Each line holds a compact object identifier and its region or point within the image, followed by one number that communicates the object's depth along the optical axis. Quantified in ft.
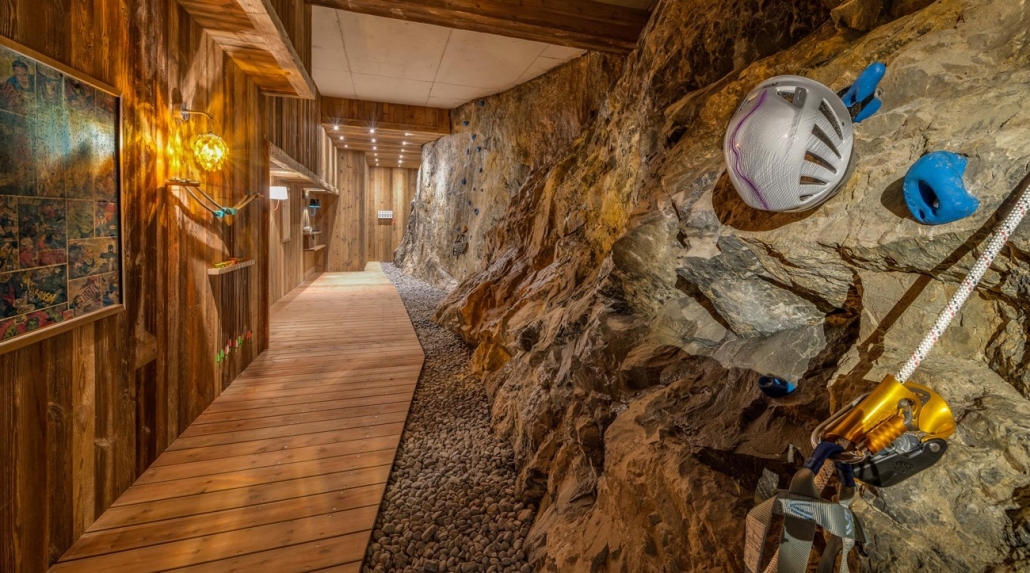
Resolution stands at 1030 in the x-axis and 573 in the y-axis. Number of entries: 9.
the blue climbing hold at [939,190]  3.52
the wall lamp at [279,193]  23.24
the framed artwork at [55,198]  4.88
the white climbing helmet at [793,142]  4.11
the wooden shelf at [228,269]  10.25
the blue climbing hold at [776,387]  4.81
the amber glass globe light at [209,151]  9.21
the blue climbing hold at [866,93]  4.56
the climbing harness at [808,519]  2.91
